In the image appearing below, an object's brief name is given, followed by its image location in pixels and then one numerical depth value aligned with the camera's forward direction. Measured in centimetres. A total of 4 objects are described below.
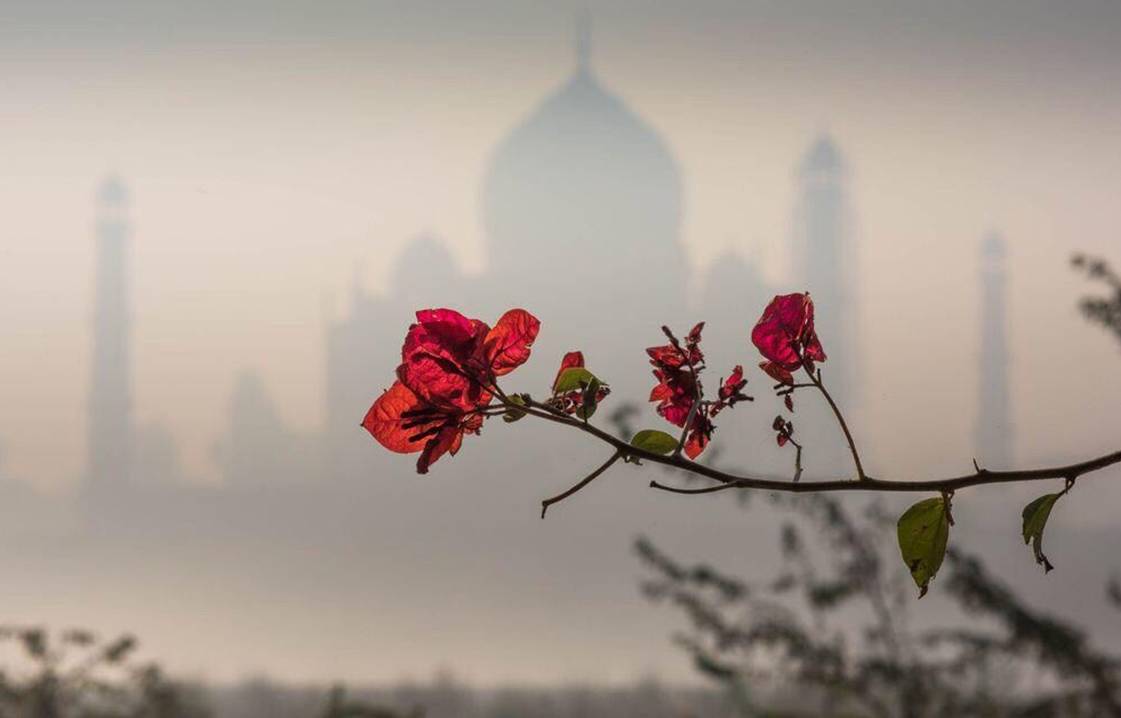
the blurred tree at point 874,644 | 883
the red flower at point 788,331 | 247
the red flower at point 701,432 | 246
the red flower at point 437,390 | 243
